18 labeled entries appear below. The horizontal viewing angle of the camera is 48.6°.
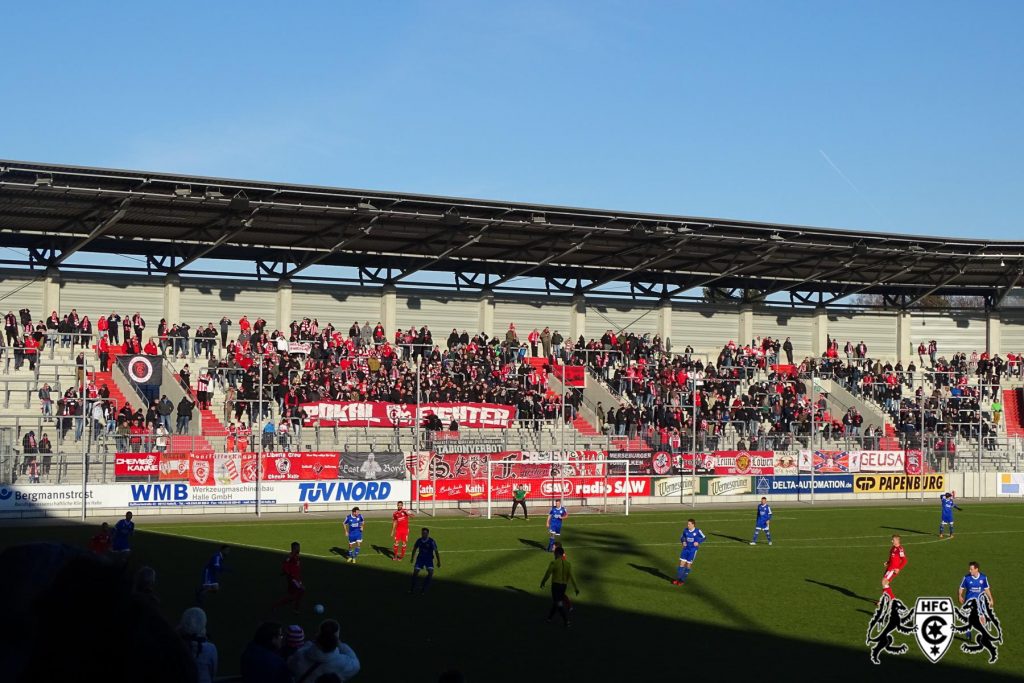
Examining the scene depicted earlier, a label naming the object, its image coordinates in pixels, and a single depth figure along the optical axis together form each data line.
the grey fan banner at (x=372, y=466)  48.03
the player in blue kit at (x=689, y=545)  28.28
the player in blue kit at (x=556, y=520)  34.97
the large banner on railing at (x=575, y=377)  62.87
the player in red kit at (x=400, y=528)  32.59
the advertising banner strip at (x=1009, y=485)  61.38
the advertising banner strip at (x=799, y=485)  57.19
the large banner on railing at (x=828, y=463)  58.03
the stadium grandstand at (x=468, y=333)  51.59
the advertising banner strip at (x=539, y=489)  49.75
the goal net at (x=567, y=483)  50.47
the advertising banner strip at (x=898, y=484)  59.22
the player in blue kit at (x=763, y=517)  36.44
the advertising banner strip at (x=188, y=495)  42.00
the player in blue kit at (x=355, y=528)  31.05
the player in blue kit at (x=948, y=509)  39.56
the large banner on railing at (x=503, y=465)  49.44
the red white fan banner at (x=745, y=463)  56.03
